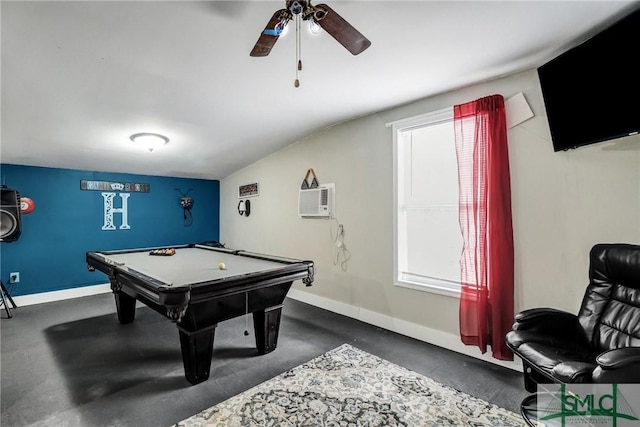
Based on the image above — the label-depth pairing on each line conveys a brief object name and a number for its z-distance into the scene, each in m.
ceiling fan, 1.53
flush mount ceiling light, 3.51
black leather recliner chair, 1.81
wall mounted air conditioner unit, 4.12
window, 3.11
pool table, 2.10
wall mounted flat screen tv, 1.80
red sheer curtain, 2.55
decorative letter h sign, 4.93
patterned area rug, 1.89
